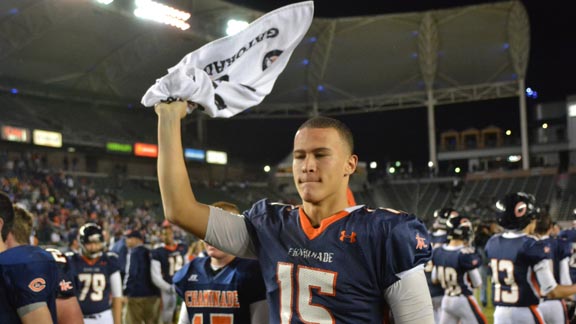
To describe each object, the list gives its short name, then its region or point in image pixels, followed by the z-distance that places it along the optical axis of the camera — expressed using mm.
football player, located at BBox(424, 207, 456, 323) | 8430
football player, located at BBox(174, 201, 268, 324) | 3566
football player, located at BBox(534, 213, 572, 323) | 6280
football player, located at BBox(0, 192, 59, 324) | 2738
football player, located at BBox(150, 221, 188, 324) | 8941
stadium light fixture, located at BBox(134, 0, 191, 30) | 24125
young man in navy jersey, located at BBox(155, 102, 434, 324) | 2250
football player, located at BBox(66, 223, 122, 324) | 6934
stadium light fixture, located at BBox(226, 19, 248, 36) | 28230
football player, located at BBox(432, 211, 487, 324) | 7352
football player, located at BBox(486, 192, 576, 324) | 5625
